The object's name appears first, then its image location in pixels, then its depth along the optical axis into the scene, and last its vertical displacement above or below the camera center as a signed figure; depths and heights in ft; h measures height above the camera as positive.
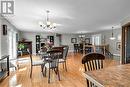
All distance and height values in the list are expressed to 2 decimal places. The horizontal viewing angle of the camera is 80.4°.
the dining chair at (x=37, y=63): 8.68 -2.38
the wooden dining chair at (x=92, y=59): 3.40 -0.78
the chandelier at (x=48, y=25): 10.56 +2.52
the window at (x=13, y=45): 15.73 -0.60
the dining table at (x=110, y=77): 2.10 -1.12
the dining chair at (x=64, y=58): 10.12 -2.24
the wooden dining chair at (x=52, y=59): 7.66 -1.80
